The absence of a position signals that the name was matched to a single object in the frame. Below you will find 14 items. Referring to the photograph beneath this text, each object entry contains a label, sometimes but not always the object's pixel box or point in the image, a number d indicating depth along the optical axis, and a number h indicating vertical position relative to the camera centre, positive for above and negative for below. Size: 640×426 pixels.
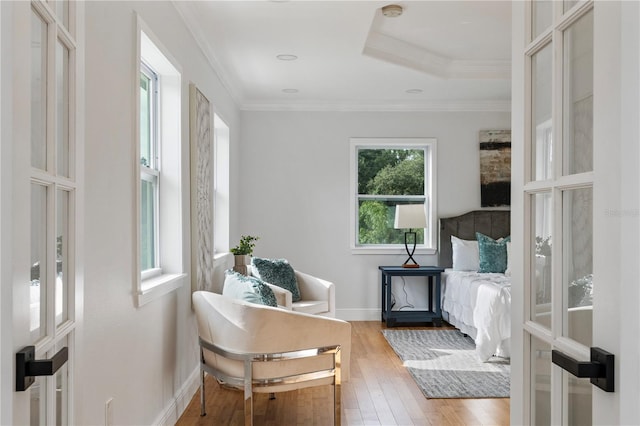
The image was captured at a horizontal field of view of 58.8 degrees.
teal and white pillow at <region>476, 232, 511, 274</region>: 6.14 -0.50
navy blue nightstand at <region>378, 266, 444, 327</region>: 6.32 -0.99
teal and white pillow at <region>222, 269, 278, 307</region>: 3.52 -0.51
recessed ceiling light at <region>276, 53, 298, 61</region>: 4.82 +1.32
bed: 4.66 -0.73
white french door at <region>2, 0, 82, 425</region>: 0.95 +0.02
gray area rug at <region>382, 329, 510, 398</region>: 4.00 -1.28
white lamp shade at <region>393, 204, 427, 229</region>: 6.37 -0.08
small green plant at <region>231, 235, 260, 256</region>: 4.91 -0.34
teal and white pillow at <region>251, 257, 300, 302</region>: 4.89 -0.55
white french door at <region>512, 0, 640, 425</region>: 0.96 +0.00
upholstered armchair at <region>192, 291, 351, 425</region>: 3.06 -0.76
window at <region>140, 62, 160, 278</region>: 3.34 +0.23
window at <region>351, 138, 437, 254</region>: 6.91 +0.27
